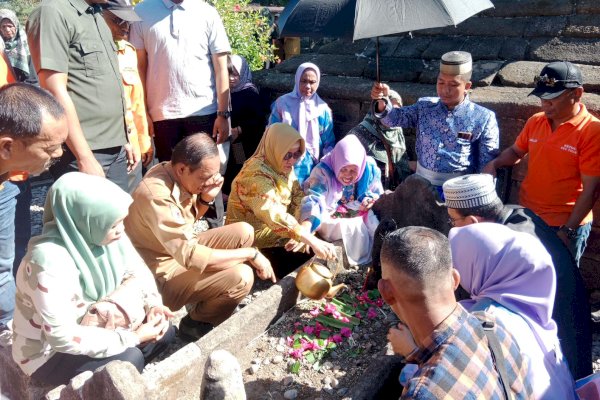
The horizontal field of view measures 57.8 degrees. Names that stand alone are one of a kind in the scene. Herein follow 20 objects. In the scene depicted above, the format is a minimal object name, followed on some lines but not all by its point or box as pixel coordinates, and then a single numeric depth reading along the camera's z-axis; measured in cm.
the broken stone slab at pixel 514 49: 506
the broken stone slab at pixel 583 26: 486
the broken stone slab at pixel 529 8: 519
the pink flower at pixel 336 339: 350
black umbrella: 366
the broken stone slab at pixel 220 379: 224
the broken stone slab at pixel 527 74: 436
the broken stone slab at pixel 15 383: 256
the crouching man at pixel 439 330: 178
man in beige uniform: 321
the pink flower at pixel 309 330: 351
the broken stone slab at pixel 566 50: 470
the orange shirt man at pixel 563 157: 341
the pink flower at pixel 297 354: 333
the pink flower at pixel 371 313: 377
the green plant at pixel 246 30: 797
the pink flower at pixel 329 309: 374
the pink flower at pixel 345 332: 356
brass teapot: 353
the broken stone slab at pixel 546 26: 507
